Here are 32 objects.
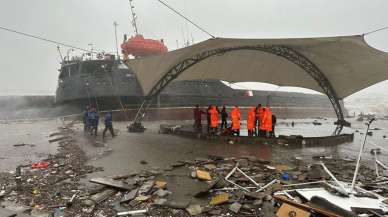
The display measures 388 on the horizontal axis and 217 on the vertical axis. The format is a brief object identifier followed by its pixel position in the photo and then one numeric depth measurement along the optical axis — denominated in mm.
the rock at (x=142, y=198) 5869
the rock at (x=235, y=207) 5258
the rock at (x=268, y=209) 5062
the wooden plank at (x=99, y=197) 5797
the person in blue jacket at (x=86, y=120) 17734
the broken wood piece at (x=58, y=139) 14400
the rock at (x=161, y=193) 6189
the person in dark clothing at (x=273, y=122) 13979
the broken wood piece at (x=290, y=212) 4609
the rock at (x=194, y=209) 5275
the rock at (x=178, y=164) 8905
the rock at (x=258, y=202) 5488
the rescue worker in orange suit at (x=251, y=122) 13944
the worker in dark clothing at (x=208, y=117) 15094
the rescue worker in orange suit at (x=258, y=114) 13914
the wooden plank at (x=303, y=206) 4566
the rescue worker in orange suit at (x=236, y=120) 14109
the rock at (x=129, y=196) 5862
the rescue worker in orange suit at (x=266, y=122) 13819
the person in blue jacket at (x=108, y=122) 15209
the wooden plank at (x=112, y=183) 6609
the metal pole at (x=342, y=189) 5367
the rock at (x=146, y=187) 6352
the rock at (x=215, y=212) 5233
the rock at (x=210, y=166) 8403
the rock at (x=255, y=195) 5725
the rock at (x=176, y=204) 5539
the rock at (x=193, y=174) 7541
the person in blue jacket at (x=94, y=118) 15930
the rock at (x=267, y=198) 5680
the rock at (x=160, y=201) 5684
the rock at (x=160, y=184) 6711
